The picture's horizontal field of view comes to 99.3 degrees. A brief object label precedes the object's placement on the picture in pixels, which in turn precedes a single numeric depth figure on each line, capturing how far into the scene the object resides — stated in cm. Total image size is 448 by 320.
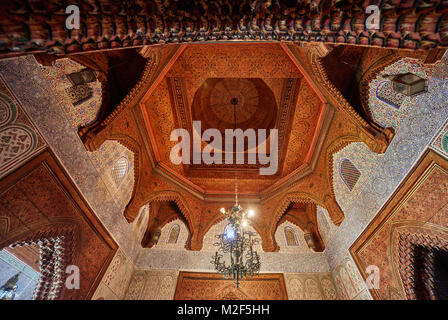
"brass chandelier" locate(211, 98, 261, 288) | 388
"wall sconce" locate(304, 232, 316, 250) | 667
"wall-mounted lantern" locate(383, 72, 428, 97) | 301
